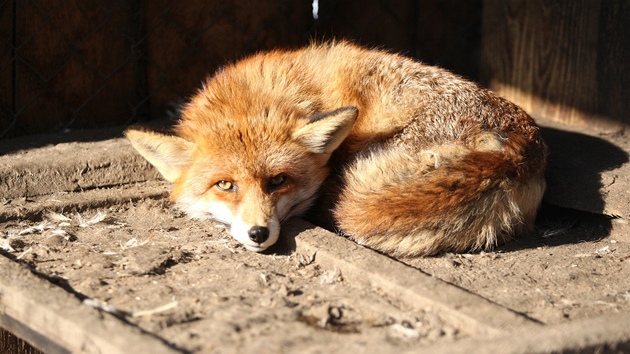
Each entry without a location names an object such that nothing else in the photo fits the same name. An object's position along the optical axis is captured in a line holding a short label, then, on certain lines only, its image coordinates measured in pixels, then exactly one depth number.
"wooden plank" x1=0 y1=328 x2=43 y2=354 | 6.28
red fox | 6.25
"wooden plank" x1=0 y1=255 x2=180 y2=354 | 4.47
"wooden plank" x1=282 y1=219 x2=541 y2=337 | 4.88
